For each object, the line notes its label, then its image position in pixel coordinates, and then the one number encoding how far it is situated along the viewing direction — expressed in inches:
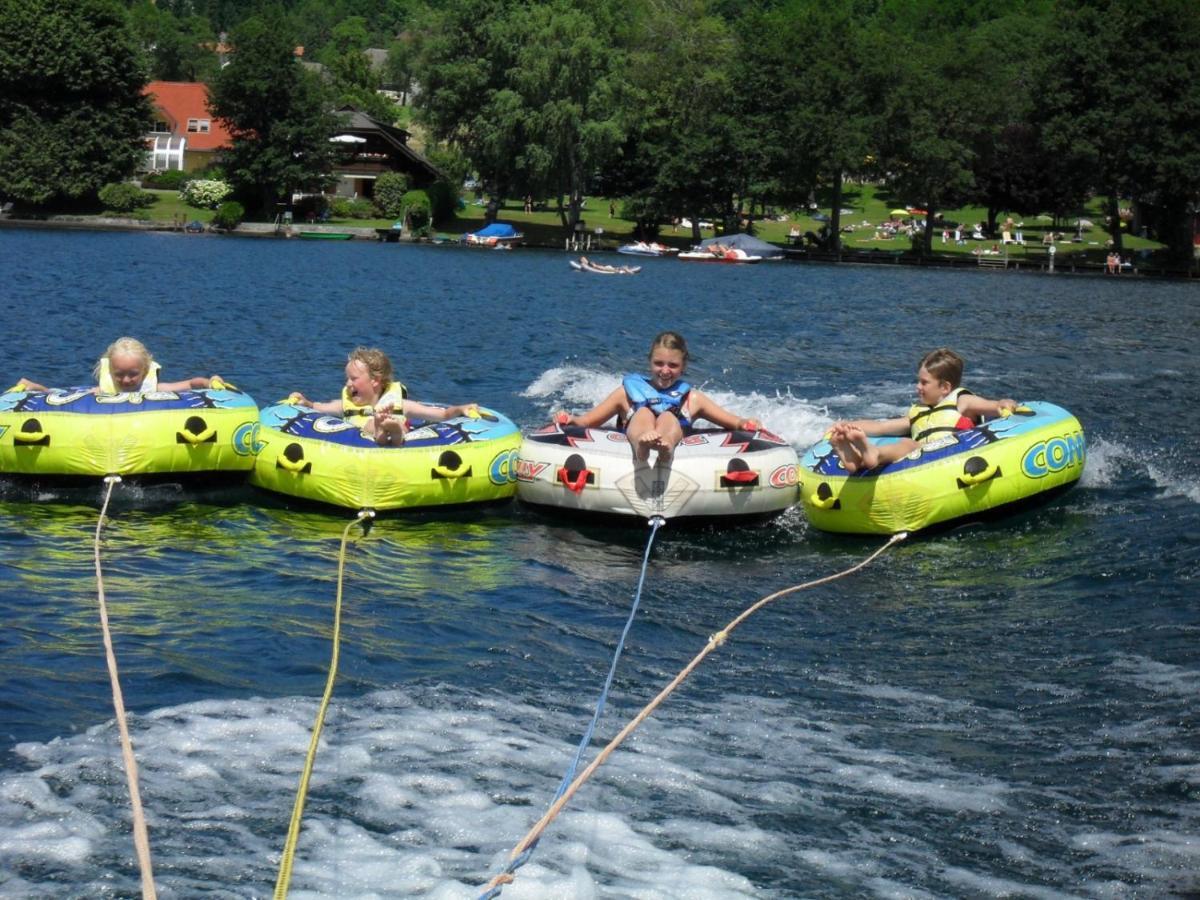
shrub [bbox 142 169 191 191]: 2957.7
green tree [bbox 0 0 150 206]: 2455.7
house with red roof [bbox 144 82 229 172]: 3425.2
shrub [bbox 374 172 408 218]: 2605.8
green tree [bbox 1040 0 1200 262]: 2241.6
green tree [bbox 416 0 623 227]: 2359.7
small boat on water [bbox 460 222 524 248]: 2401.6
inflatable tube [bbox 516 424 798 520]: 414.3
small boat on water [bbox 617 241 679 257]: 2365.9
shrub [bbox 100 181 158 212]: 2469.2
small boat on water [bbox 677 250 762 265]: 2281.0
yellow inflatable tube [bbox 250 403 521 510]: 426.9
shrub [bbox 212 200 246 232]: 2411.4
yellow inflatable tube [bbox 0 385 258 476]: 428.8
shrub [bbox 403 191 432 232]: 2507.4
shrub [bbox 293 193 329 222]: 2605.8
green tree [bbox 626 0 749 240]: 2549.2
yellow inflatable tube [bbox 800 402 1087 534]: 414.9
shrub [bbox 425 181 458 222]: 2672.2
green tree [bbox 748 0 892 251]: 2455.7
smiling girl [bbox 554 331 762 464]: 408.8
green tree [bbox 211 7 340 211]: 2492.6
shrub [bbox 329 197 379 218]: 2642.7
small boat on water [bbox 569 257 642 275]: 1851.6
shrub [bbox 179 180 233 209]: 2561.5
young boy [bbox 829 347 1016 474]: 419.5
